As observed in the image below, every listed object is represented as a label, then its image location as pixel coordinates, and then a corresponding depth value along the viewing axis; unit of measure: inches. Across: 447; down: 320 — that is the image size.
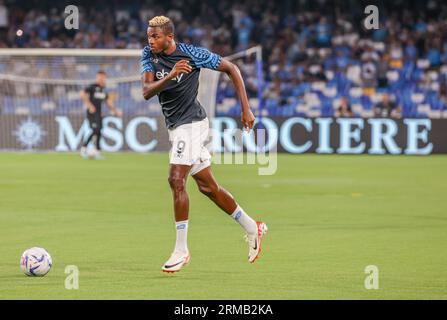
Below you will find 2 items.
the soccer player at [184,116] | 373.4
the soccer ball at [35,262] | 351.6
